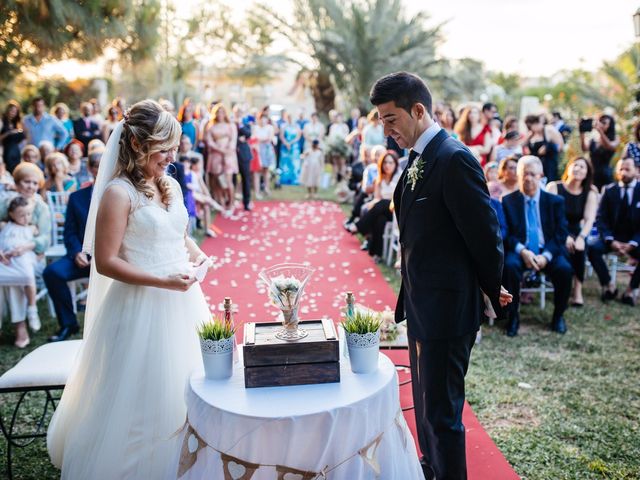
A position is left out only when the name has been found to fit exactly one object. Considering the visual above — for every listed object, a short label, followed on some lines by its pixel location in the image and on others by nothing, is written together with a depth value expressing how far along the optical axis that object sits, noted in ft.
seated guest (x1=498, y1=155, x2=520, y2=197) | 20.57
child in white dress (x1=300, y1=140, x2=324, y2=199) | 44.86
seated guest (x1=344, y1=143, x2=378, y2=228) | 29.66
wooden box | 8.55
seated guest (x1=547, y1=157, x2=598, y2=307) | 22.21
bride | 9.74
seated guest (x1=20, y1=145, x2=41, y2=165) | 24.35
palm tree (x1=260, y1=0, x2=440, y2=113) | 58.70
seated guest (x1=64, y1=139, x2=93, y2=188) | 26.76
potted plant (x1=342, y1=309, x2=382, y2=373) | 8.93
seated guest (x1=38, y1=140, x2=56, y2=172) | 26.66
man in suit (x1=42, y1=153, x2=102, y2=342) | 18.37
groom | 8.87
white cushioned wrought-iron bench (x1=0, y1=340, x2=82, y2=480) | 11.05
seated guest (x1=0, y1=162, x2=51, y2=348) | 18.06
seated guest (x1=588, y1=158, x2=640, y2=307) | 22.25
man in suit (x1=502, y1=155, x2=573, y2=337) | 19.40
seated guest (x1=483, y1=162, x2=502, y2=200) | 22.03
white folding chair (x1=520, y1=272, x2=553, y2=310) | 20.74
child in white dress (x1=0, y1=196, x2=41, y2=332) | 18.19
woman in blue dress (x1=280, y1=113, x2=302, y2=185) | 52.60
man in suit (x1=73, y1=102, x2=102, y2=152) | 37.76
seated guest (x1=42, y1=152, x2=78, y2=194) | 22.99
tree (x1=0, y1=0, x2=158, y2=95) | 19.33
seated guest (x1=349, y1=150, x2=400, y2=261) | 27.25
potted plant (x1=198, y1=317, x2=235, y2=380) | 8.84
